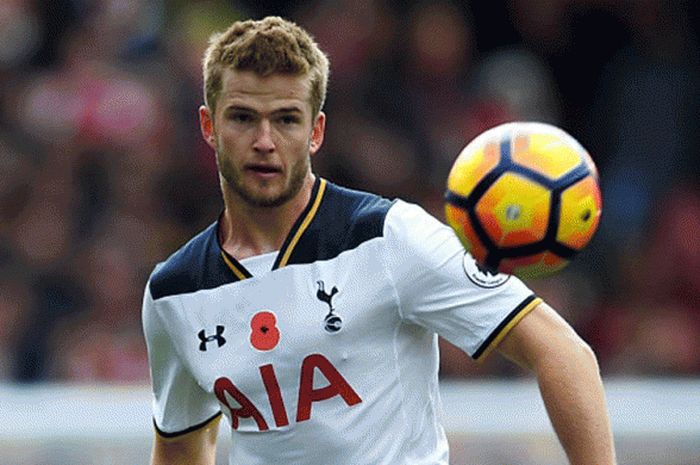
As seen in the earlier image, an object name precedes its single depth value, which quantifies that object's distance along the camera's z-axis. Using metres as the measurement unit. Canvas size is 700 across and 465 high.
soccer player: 9.89
